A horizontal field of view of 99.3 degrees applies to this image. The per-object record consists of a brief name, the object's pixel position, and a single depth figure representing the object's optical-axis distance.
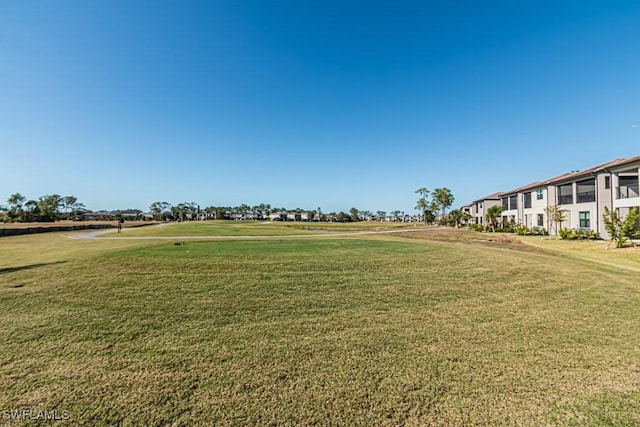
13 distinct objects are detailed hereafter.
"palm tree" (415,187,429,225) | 83.44
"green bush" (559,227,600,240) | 23.05
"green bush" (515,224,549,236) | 31.09
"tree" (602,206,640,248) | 17.50
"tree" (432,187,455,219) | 77.06
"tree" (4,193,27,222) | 70.12
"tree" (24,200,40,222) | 71.97
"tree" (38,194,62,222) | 74.94
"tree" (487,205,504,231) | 37.53
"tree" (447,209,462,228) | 59.78
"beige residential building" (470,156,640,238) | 21.83
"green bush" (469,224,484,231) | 40.03
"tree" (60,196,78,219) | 102.57
